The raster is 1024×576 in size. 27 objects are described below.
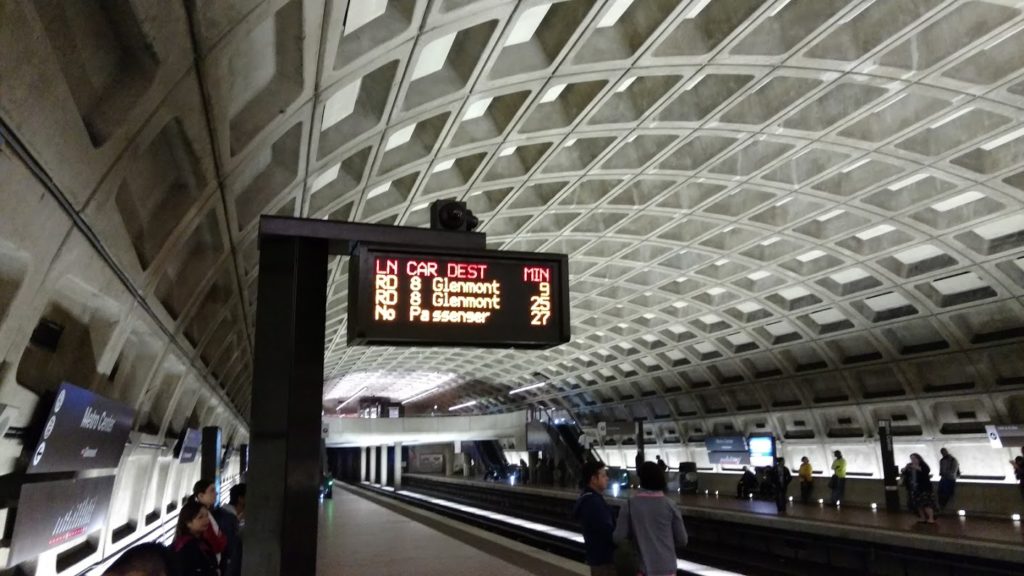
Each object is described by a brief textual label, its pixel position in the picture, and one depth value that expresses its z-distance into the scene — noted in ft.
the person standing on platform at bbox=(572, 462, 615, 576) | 18.15
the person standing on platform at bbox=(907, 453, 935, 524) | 50.55
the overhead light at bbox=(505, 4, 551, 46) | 30.45
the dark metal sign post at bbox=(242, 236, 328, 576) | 16.76
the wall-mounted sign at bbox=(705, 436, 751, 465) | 94.73
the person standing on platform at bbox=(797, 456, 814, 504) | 73.97
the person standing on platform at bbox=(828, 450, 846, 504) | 68.64
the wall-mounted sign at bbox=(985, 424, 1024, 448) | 63.67
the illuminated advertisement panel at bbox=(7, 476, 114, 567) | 17.61
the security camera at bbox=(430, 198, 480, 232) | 21.26
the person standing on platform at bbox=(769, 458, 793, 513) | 60.23
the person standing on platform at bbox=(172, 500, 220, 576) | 16.28
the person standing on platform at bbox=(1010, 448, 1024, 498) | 52.80
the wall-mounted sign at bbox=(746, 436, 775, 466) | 87.25
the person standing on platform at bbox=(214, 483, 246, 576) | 18.26
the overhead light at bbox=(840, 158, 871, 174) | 48.15
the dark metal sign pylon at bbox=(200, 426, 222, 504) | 50.85
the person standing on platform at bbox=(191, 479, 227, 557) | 17.39
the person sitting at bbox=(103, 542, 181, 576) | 9.35
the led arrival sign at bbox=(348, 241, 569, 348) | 18.19
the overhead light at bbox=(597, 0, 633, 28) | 31.12
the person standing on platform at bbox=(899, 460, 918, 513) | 55.06
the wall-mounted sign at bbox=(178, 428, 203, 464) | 46.93
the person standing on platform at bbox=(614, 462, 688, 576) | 16.42
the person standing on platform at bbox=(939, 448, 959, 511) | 58.29
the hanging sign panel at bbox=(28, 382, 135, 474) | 18.93
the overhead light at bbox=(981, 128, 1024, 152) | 44.04
